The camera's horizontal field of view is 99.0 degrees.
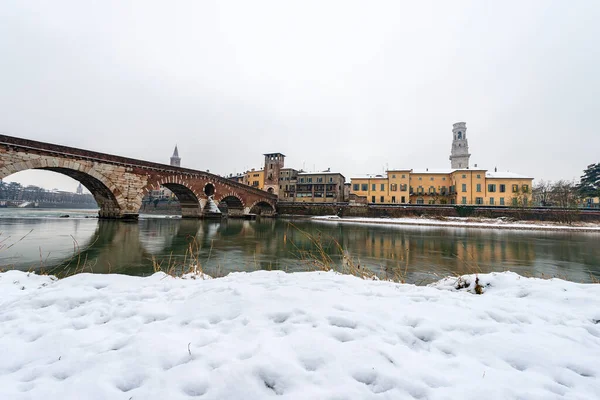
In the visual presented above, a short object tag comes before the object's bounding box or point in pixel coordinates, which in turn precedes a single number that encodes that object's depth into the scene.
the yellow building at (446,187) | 48.81
